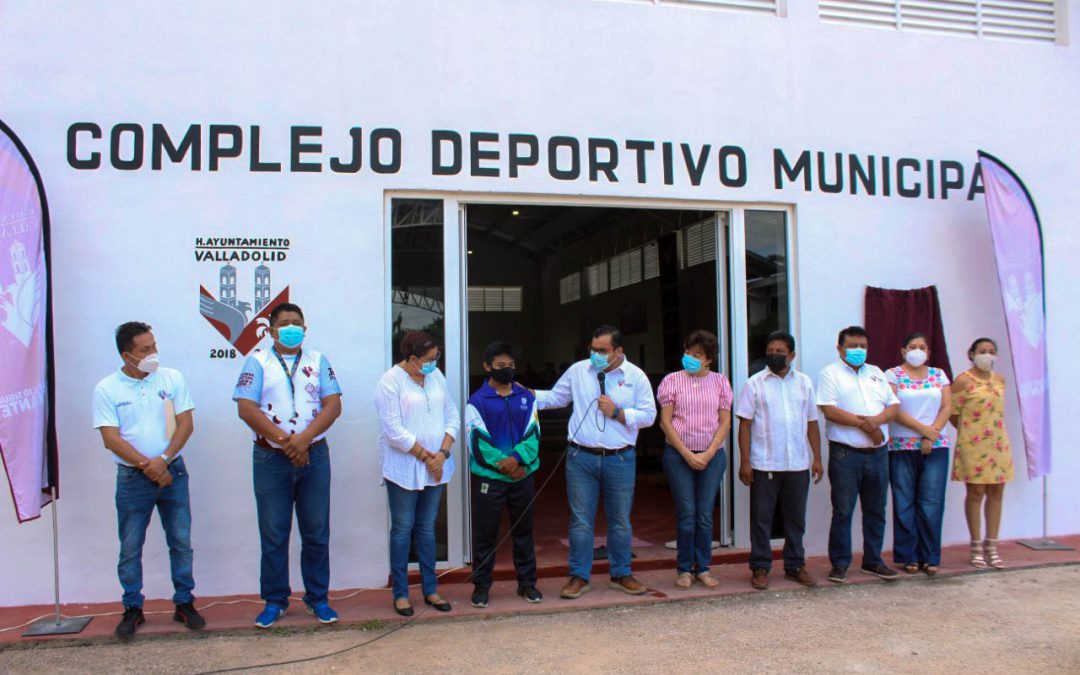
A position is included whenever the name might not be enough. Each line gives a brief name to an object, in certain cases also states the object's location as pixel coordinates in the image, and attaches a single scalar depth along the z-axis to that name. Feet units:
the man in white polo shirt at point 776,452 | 17.31
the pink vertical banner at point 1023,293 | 20.38
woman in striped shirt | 17.21
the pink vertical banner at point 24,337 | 15.14
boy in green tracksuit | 16.14
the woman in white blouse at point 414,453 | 15.43
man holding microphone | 16.76
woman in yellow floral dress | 18.94
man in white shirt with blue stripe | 14.88
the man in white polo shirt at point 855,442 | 17.66
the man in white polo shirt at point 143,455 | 14.51
